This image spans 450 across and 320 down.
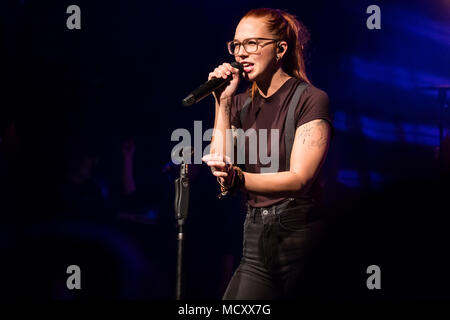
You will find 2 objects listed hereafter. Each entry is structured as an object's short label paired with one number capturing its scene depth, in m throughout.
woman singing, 5.48
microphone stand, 5.48
